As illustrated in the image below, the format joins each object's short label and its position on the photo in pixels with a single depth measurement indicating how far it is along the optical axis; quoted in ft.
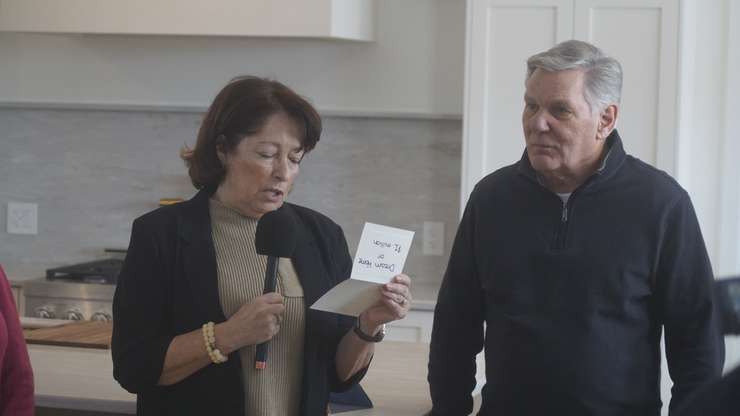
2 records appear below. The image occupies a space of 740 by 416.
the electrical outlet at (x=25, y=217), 16.57
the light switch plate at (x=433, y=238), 15.46
